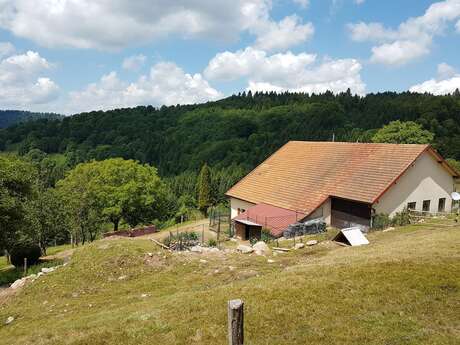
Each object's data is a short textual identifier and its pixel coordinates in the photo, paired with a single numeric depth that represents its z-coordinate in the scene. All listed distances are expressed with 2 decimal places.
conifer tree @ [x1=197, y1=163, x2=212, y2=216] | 78.38
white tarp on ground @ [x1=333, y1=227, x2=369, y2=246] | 23.66
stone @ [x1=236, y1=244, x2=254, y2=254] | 23.90
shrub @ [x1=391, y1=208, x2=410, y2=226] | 29.67
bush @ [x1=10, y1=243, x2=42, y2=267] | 31.69
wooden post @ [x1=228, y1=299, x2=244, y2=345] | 7.26
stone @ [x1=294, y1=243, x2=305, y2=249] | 24.48
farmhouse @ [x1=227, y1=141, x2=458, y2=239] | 31.33
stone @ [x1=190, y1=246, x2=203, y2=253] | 25.02
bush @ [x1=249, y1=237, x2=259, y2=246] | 30.49
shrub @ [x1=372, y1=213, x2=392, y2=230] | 29.78
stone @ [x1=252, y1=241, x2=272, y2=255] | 23.29
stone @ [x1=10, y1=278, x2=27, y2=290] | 20.89
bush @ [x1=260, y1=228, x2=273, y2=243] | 31.08
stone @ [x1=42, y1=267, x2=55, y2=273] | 22.56
